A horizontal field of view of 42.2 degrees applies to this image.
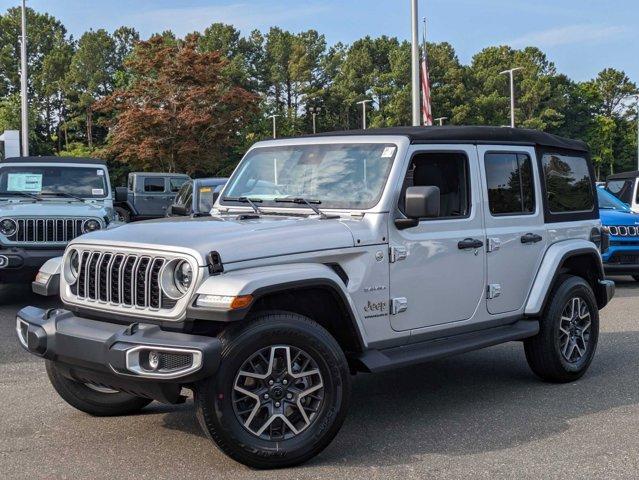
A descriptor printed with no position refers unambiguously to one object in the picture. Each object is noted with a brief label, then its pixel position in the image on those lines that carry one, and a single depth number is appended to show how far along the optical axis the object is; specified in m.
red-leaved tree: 42.84
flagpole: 19.33
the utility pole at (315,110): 72.97
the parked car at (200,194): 14.31
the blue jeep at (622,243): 12.45
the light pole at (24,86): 33.09
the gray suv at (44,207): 9.85
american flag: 20.38
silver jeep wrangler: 4.37
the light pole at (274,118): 61.57
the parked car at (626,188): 14.50
